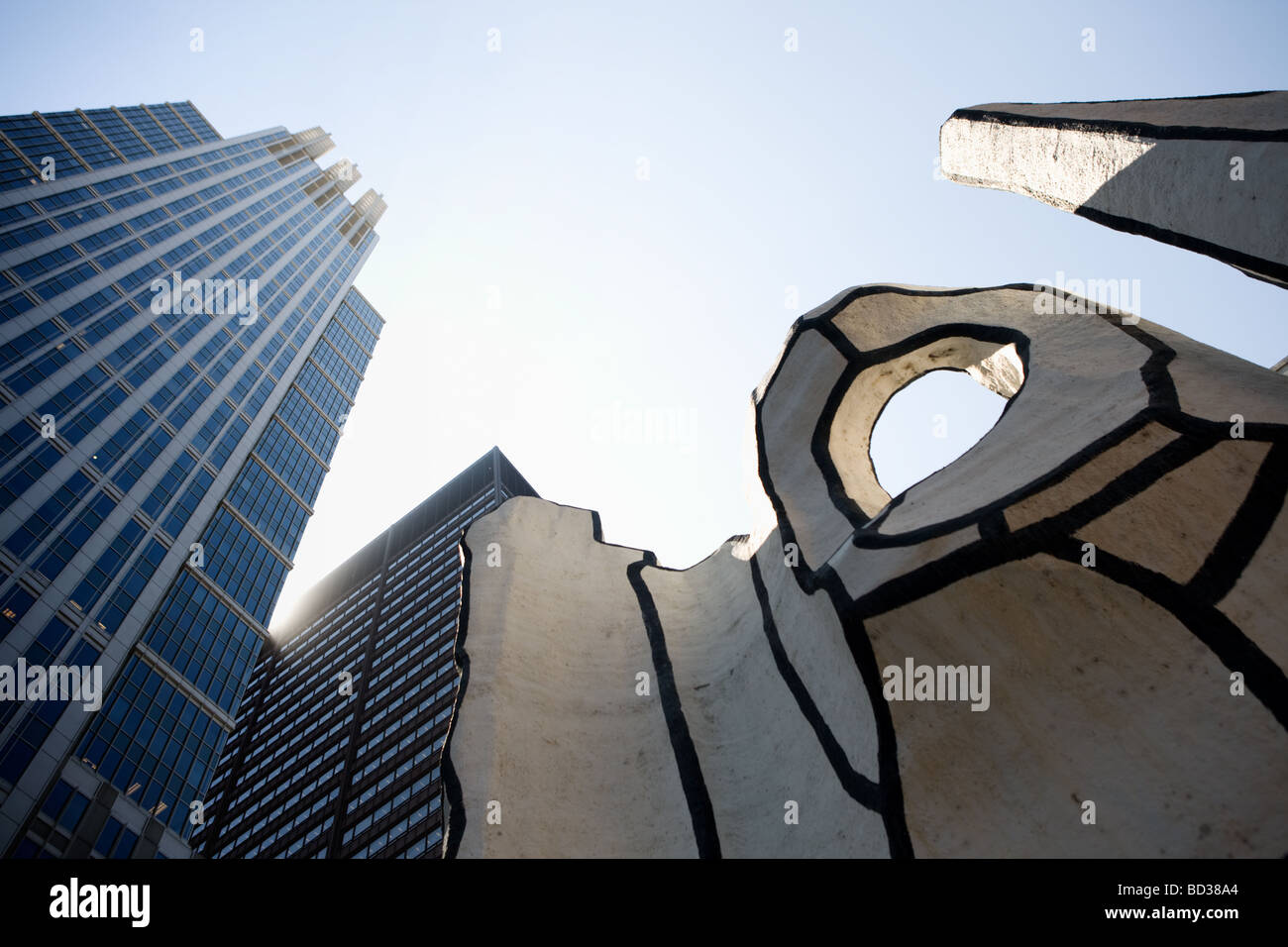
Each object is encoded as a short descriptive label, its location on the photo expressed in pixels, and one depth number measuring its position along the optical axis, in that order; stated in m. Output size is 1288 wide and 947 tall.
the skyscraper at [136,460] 36.53
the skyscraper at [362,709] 45.50
